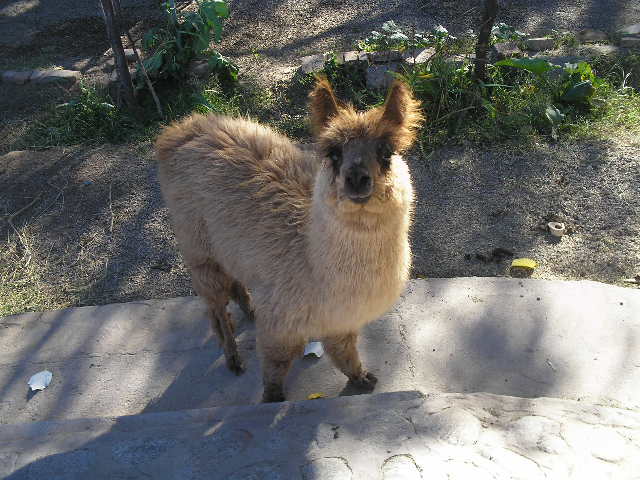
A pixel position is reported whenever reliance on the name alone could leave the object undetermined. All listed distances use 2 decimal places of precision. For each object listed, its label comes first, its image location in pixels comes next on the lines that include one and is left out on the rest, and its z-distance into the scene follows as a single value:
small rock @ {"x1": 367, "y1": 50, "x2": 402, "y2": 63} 6.44
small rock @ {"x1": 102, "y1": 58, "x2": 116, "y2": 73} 7.27
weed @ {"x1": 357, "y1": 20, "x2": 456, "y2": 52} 6.17
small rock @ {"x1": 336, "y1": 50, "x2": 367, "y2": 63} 6.53
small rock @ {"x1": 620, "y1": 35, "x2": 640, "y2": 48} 6.67
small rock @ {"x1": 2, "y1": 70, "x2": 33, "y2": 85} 7.31
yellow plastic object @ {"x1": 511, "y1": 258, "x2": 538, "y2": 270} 4.11
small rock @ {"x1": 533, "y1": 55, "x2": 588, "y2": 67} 6.32
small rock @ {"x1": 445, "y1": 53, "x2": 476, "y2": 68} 5.96
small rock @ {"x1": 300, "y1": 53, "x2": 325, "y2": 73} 6.75
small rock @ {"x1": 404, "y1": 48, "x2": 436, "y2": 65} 6.32
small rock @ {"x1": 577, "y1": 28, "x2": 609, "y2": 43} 6.98
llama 2.46
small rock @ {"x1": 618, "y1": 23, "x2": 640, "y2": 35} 6.93
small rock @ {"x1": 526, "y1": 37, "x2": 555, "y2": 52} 6.82
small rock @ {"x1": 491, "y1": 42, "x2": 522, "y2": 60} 6.57
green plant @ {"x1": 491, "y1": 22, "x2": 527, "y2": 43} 5.95
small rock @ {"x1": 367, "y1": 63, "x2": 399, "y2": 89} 6.18
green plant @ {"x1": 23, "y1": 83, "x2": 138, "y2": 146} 6.03
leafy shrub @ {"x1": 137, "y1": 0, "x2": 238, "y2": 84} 6.37
